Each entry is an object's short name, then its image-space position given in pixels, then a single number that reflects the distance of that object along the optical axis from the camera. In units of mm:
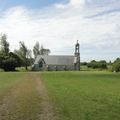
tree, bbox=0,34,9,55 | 54255
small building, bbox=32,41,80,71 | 53634
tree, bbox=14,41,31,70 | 60675
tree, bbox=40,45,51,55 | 70059
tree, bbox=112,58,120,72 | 38402
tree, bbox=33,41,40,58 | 68883
